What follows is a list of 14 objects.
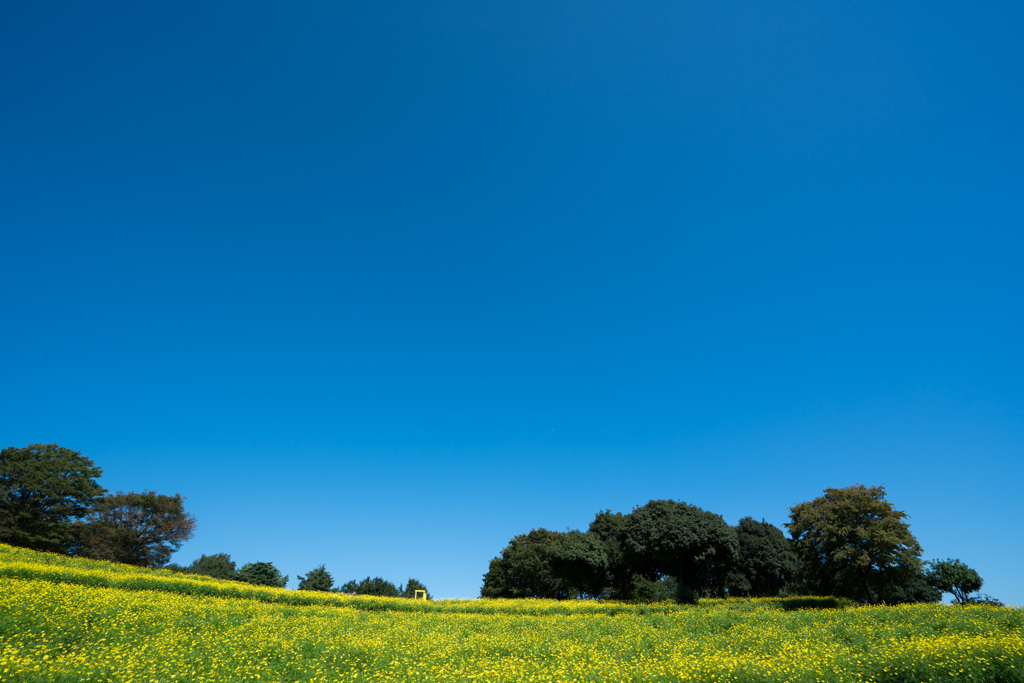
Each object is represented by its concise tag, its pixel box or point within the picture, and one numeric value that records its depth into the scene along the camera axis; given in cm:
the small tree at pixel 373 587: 9206
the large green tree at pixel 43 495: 4153
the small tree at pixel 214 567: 9069
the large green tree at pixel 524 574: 6581
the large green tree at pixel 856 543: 3759
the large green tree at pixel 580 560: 5059
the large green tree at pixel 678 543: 4525
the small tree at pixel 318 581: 6545
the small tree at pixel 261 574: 5969
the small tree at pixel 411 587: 9544
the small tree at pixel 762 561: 6288
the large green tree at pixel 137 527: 5894
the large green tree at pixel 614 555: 5287
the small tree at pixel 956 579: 3578
